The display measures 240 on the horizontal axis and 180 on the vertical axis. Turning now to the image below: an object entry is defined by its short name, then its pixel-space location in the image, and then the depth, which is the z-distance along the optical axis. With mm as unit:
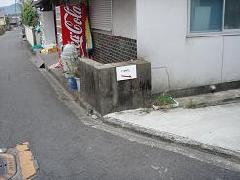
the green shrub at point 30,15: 20558
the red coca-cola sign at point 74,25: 8436
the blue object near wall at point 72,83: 7766
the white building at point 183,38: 5881
